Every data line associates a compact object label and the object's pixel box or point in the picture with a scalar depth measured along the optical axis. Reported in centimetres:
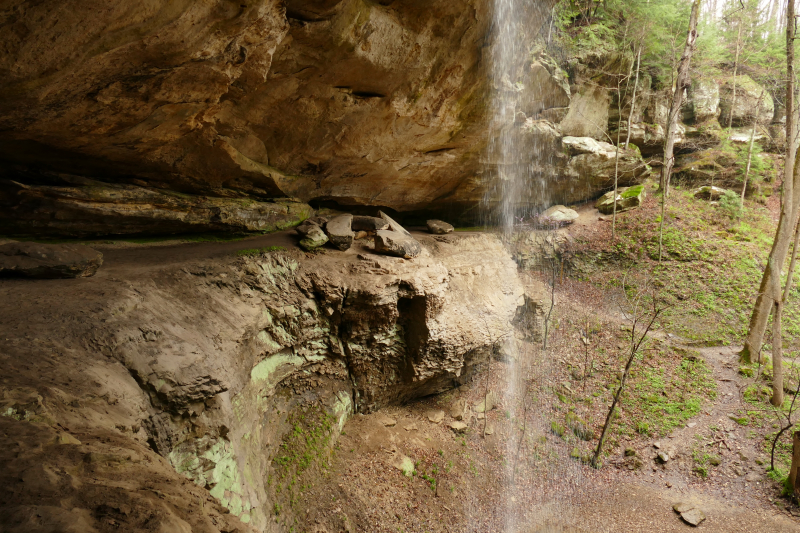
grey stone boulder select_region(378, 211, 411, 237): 1087
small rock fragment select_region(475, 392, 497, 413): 1016
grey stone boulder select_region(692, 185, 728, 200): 1618
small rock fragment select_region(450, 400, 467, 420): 980
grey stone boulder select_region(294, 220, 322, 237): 915
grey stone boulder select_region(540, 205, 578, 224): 1630
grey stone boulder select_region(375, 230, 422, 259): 956
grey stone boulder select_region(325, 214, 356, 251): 938
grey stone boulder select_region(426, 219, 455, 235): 1335
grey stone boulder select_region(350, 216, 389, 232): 1052
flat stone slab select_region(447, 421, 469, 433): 941
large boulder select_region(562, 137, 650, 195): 1638
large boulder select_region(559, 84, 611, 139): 1659
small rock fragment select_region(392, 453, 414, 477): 810
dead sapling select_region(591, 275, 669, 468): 1164
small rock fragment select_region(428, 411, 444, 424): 959
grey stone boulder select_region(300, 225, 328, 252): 899
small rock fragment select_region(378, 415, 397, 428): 912
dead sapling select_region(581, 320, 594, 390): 1098
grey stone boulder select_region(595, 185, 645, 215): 1605
